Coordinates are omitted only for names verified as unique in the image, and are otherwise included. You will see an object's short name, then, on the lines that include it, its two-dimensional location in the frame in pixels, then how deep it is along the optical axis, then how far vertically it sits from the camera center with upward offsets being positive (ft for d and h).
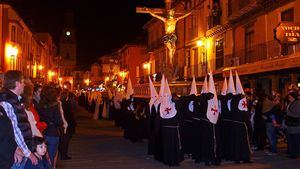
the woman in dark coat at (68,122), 39.45 -2.70
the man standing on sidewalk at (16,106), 17.72 -0.51
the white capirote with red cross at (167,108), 36.65 -1.22
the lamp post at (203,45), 107.71 +11.77
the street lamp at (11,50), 91.09 +9.08
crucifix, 67.00 +11.23
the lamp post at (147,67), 164.66 +9.84
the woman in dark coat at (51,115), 27.61 -1.40
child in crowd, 19.82 -2.56
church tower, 375.25 +41.23
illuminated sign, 61.67 +8.37
